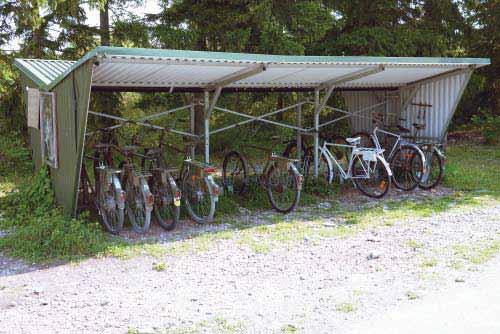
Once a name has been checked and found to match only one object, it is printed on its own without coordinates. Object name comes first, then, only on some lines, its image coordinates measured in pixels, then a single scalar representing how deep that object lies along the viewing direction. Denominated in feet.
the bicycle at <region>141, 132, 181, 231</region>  21.84
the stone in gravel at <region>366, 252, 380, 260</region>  17.88
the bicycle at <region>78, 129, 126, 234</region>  20.92
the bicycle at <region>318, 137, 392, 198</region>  27.84
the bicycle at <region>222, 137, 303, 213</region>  25.00
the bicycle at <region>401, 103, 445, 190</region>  29.86
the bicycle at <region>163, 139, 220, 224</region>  22.43
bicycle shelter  19.60
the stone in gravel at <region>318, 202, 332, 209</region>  26.24
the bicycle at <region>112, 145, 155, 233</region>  20.54
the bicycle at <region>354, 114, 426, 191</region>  29.30
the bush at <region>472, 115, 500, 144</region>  50.08
